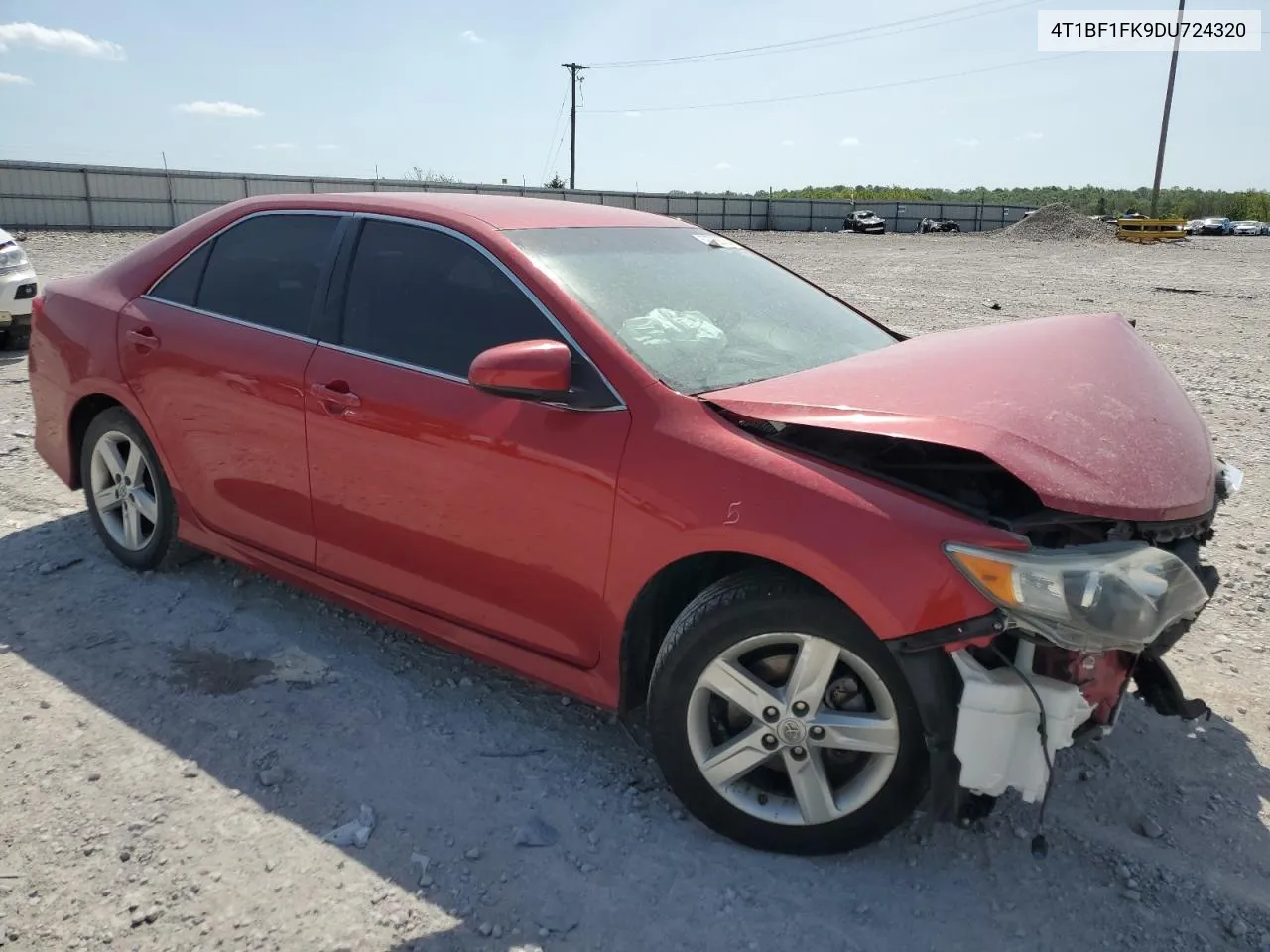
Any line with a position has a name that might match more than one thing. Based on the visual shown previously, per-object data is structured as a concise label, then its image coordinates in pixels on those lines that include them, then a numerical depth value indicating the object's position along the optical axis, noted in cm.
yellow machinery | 3966
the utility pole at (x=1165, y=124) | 4502
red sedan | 227
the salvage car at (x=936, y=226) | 5238
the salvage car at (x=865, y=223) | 4941
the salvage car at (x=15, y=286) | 869
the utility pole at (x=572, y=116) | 5538
